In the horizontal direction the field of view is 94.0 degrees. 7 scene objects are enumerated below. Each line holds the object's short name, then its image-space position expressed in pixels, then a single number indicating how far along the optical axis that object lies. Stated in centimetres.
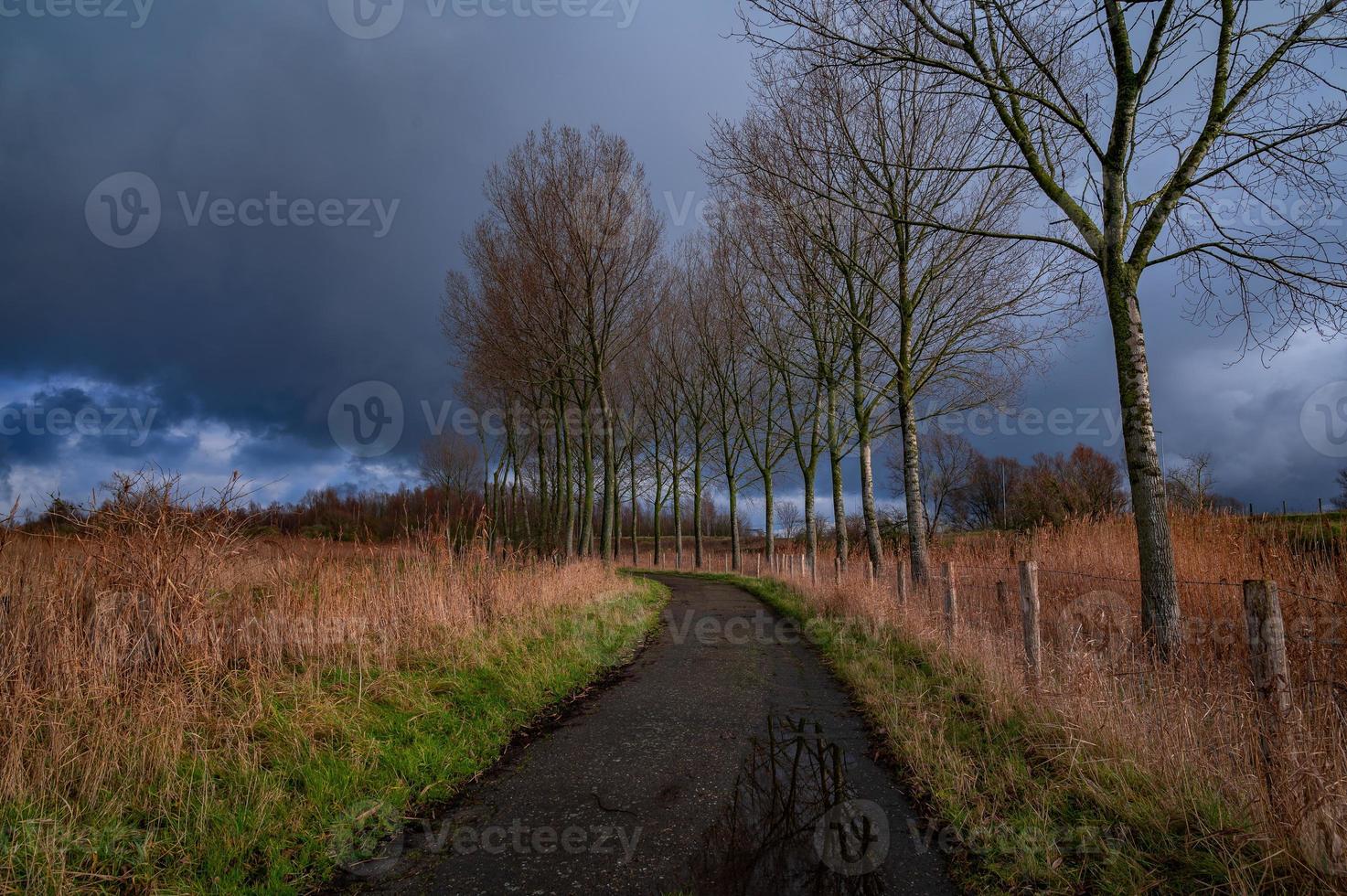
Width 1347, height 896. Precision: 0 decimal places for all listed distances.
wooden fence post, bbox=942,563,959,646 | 790
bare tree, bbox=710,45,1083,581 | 1131
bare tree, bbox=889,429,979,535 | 4831
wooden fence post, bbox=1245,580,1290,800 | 355
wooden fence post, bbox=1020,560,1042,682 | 582
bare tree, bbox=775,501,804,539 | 5009
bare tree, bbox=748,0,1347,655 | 621
